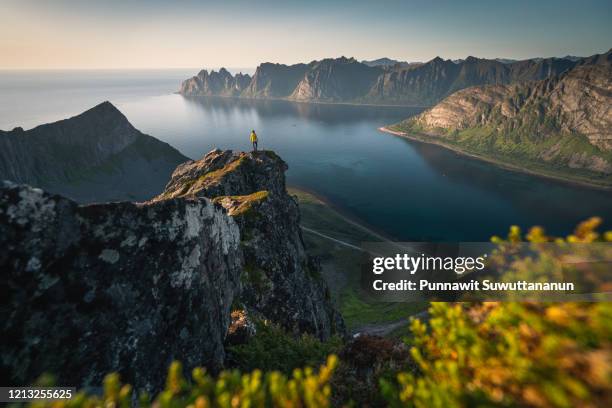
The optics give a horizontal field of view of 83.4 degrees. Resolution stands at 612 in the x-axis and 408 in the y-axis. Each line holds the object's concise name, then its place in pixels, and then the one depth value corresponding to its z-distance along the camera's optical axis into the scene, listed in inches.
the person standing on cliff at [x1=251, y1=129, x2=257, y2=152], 2441.9
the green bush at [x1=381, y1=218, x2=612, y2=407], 170.6
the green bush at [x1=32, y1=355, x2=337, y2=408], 245.9
